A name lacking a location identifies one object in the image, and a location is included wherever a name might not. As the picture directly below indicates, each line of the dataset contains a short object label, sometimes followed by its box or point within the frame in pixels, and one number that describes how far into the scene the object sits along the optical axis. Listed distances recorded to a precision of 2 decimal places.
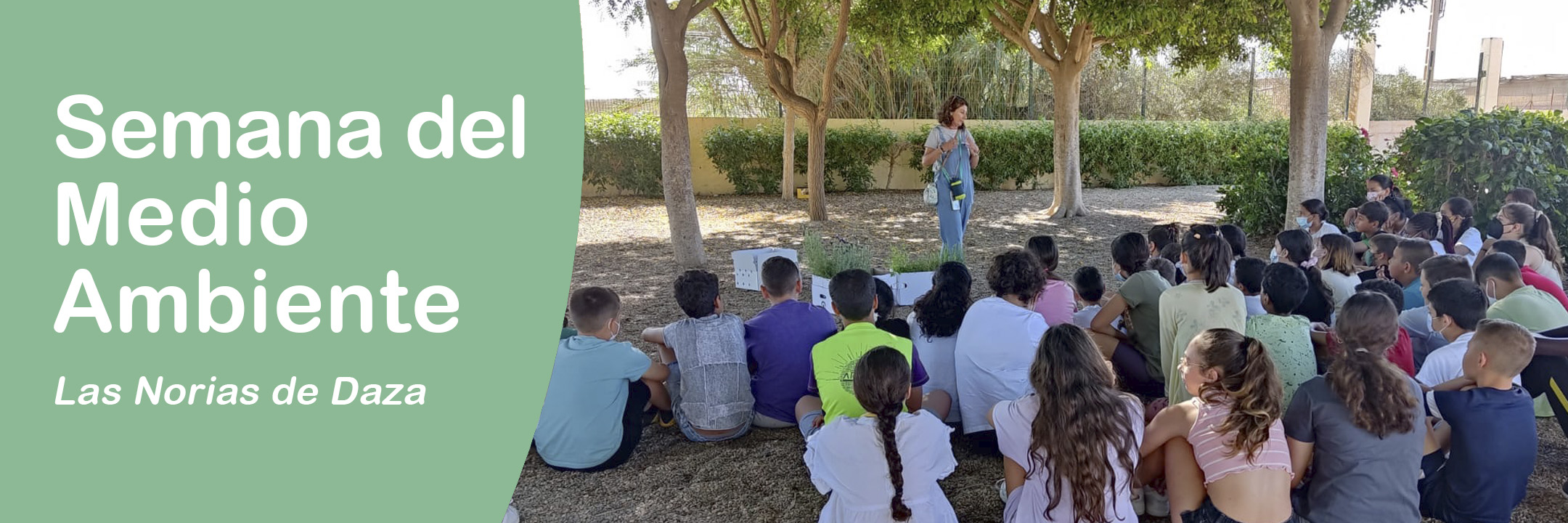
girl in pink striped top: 2.20
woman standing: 6.47
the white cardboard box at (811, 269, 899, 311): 5.37
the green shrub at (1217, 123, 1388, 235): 7.79
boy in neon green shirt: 2.91
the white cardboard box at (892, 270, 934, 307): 5.73
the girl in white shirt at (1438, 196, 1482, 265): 4.96
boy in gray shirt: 3.38
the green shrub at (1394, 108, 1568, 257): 6.48
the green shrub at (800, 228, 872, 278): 5.77
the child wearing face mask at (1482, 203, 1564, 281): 4.36
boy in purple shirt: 3.42
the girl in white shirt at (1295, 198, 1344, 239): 5.50
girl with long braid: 2.33
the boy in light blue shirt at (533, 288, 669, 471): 3.15
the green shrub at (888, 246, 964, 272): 5.92
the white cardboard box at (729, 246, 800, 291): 6.32
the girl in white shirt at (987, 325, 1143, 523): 2.25
